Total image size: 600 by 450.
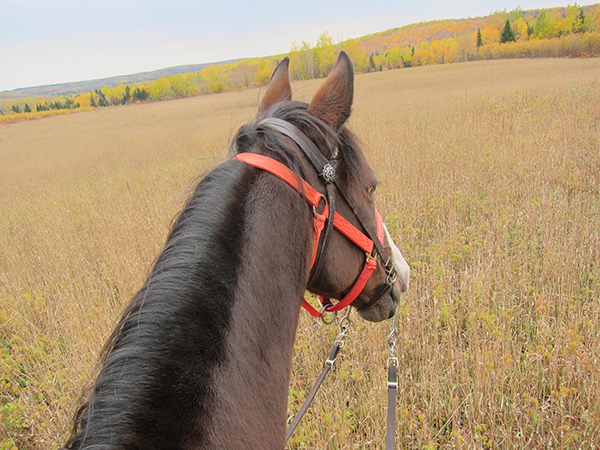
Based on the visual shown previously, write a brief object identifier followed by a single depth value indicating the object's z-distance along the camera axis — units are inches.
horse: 29.6
